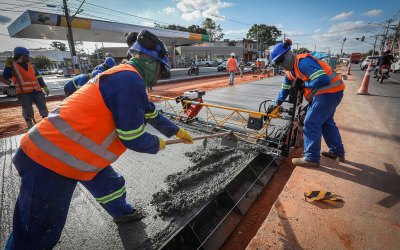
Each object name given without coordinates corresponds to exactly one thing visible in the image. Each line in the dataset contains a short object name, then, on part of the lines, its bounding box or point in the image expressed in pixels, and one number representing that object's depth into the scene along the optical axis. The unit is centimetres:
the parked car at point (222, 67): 2422
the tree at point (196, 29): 6112
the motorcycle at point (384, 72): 1077
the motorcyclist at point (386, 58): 1037
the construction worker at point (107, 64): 468
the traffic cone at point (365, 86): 820
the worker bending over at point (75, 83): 366
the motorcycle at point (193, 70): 1952
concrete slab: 184
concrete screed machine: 193
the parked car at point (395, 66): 1821
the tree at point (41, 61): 4078
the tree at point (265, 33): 6228
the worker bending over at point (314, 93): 272
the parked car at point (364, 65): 2279
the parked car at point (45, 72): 3800
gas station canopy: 1268
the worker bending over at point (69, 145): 124
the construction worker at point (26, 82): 449
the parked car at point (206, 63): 3450
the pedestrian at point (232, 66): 1101
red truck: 4197
